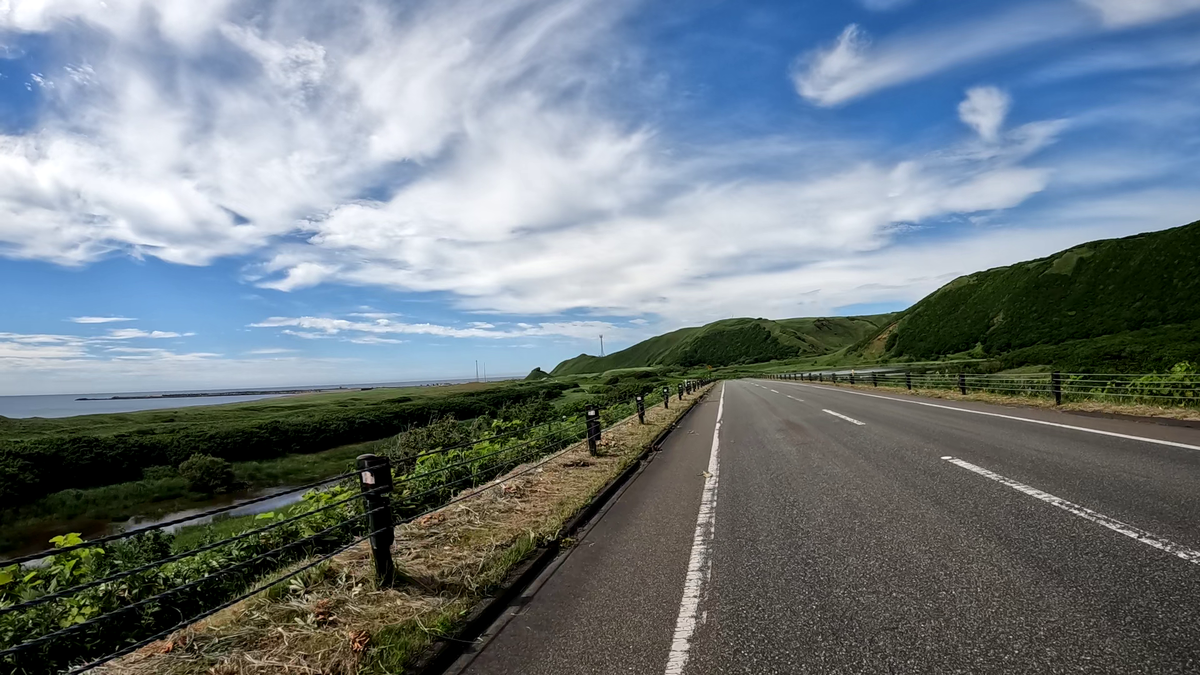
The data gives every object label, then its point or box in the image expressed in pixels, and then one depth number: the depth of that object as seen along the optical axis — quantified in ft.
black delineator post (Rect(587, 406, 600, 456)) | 39.25
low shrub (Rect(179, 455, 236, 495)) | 101.45
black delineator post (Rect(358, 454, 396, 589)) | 15.24
